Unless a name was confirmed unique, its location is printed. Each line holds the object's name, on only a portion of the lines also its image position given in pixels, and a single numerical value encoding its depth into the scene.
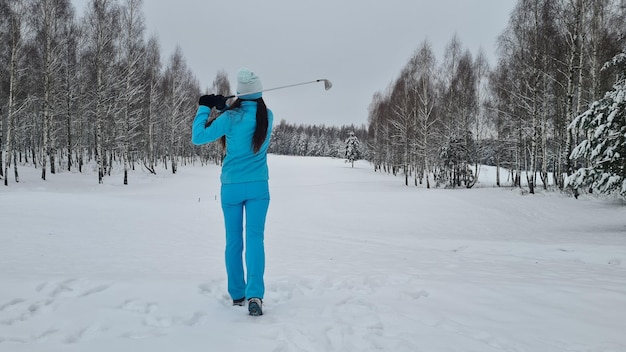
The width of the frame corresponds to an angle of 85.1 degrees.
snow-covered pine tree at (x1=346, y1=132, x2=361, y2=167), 57.25
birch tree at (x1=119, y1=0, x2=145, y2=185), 21.73
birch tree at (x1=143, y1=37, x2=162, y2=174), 25.94
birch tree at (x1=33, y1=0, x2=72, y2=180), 18.70
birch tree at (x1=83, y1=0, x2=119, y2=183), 19.30
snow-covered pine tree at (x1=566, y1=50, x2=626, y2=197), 8.06
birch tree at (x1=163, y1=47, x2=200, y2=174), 28.72
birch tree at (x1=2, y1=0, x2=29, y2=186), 17.58
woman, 2.81
